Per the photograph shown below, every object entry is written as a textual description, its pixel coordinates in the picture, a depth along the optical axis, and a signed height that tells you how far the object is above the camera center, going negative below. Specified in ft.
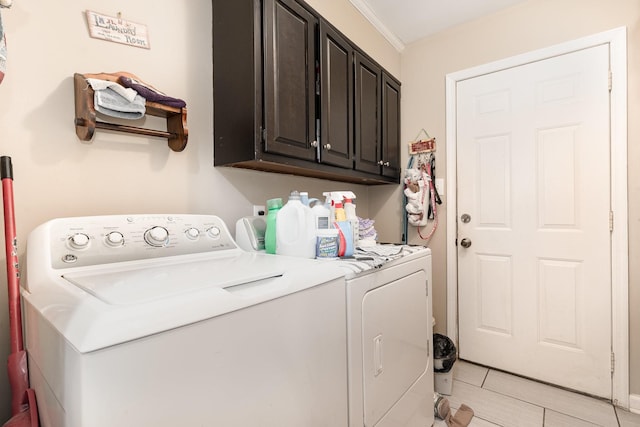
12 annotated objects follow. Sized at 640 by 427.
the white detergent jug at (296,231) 3.90 -0.25
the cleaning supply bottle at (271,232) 4.28 -0.29
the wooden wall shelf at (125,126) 3.38 +1.14
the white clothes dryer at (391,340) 3.45 -1.76
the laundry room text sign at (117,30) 3.60 +2.28
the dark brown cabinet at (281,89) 4.28 +1.95
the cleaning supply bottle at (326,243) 3.82 -0.40
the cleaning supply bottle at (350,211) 4.70 +0.00
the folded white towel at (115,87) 3.34 +1.42
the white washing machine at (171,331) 1.62 -0.79
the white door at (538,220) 6.27 -0.24
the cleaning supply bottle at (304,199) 4.44 +0.18
